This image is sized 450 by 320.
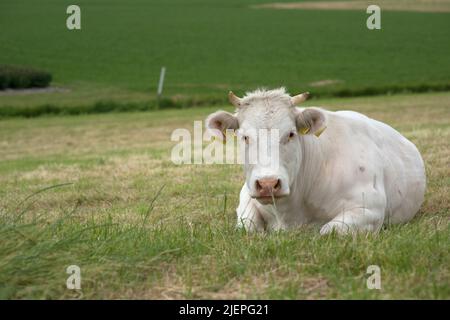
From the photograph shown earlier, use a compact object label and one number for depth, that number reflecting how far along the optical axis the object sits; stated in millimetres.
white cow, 7226
